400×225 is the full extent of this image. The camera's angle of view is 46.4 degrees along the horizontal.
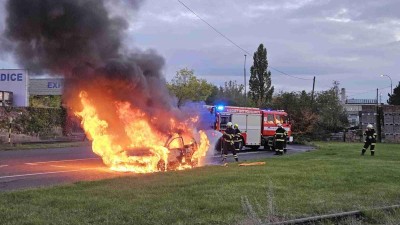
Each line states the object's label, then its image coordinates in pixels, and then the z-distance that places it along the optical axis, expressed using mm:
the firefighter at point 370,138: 22400
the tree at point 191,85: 48500
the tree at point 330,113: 46831
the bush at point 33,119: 26858
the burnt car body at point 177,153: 14352
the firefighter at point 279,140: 23406
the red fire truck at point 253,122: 23839
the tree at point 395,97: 63562
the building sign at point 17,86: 34219
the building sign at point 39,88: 44250
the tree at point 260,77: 56719
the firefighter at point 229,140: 18556
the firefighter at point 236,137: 19195
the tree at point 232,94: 51219
